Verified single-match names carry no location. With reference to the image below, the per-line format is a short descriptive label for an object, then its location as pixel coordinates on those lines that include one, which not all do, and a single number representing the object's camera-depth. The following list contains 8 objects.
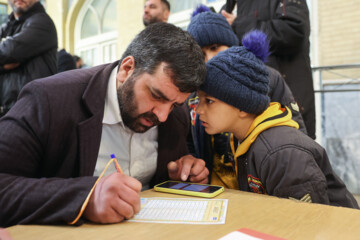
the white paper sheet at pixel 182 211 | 0.91
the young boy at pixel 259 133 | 1.24
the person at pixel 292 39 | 2.19
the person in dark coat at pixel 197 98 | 1.88
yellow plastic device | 1.16
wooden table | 0.79
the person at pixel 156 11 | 3.40
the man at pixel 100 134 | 0.91
